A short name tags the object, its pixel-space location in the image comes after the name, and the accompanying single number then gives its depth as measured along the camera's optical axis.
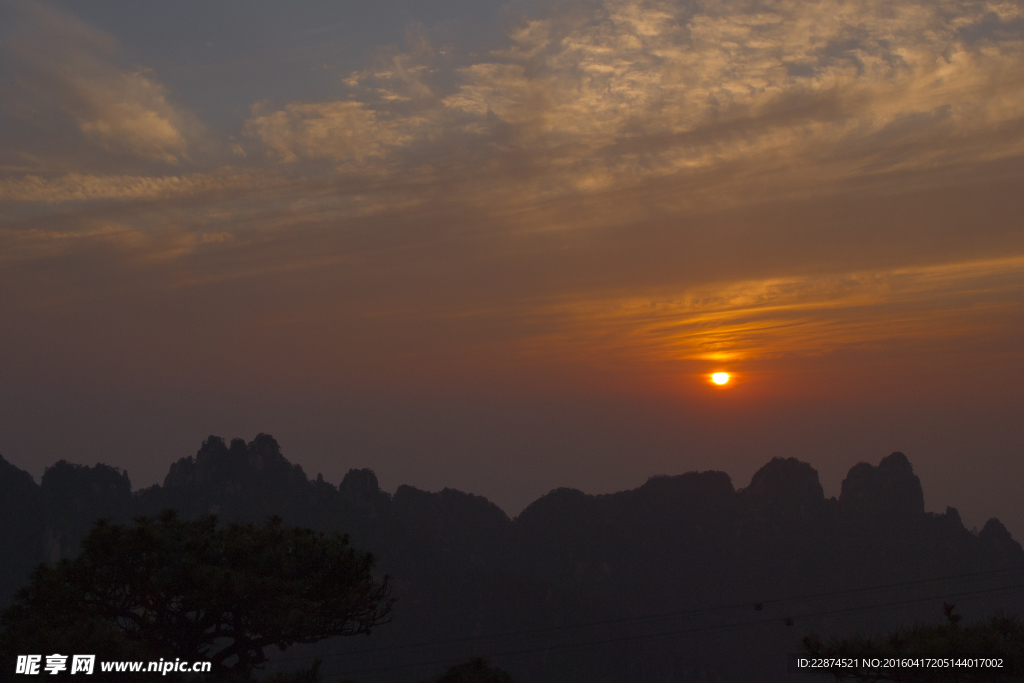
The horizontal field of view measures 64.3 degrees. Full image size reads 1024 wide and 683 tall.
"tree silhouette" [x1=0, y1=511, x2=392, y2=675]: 29.70
